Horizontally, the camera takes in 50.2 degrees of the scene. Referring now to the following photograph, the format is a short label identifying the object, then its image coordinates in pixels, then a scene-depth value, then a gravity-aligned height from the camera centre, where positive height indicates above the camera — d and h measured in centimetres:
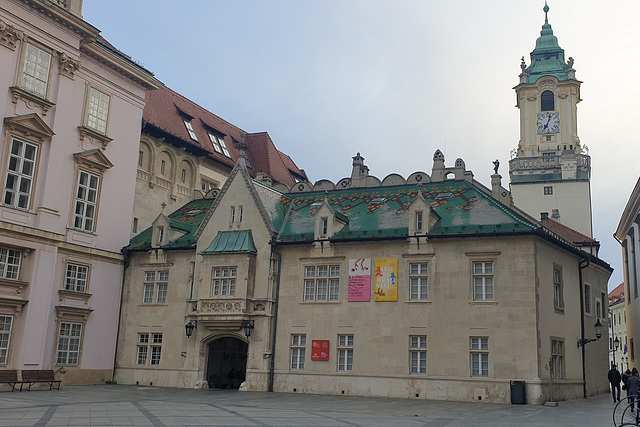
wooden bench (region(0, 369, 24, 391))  3117 -154
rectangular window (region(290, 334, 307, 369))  3631 +25
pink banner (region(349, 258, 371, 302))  3556 +396
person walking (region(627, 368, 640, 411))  2102 -47
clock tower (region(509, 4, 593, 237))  8494 +2810
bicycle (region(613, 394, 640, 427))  1704 -119
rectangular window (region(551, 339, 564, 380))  3353 +32
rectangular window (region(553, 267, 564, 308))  3538 +396
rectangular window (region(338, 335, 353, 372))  3525 +19
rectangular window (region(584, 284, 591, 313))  3969 +391
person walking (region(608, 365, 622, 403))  3488 -51
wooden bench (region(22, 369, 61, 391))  3175 -153
